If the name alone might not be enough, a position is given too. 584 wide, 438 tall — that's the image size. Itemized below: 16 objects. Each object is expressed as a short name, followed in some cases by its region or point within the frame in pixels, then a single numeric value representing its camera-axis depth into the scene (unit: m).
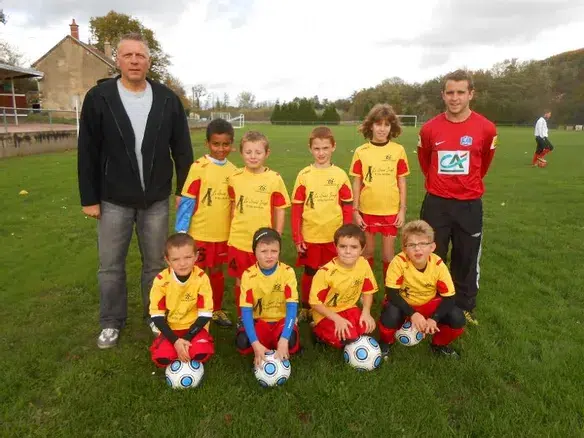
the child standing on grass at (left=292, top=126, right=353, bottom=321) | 4.28
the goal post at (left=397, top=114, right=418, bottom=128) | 63.94
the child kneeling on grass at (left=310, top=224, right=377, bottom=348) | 3.68
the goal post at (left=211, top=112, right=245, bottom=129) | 59.61
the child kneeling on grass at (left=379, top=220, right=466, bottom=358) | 3.67
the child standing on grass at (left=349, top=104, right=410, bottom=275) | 4.51
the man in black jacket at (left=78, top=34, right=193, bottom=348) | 3.64
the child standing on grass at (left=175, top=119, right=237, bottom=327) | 4.08
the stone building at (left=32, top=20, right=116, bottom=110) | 42.44
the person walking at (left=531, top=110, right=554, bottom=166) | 15.85
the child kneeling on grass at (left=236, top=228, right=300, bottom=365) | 3.54
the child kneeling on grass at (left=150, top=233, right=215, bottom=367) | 3.38
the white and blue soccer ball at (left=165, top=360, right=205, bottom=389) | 3.28
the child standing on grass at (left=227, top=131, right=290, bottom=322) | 4.02
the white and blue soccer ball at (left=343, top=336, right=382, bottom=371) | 3.53
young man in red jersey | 4.04
